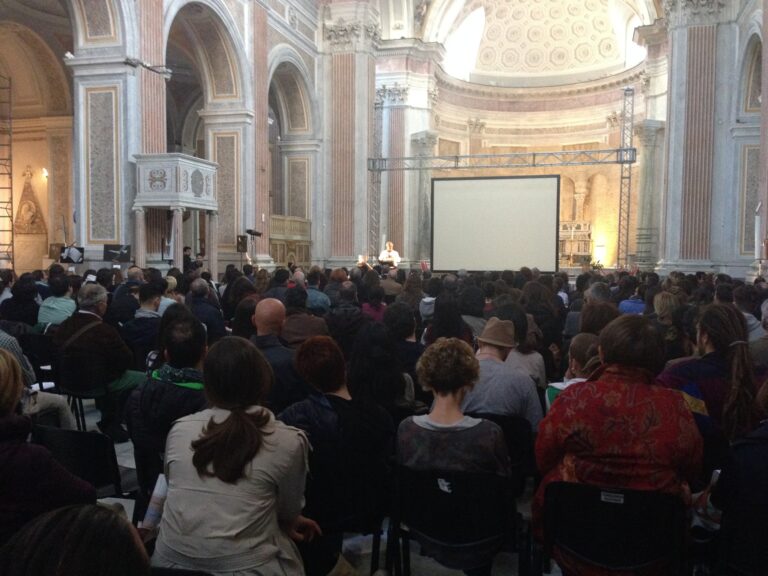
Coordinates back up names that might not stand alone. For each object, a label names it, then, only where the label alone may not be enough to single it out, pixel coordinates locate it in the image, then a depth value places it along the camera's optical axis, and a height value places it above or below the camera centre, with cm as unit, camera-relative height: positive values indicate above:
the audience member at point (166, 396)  304 -66
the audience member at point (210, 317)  597 -60
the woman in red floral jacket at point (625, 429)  241 -62
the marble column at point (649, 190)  2259 +208
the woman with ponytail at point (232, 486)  219 -76
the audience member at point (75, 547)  101 -45
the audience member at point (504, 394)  364 -75
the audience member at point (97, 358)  482 -78
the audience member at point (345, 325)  532 -58
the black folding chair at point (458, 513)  267 -103
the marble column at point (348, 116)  2034 +394
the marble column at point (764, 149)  1117 +173
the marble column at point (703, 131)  1573 +278
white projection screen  2025 +82
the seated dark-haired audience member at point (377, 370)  361 -64
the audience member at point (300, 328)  489 -56
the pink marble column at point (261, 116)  1681 +323
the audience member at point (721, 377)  306 -59
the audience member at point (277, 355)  390 -63
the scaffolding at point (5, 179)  1617 +169
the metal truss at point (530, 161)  1942 +317
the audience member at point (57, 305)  632 -54
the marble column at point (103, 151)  1215 +168
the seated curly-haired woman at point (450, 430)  279 -73
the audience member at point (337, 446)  292 -84
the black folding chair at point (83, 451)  322 -95
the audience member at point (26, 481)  198 -69
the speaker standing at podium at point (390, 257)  1969 -22
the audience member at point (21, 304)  644 -54
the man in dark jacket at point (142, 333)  567 -71
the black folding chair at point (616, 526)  234 -94
